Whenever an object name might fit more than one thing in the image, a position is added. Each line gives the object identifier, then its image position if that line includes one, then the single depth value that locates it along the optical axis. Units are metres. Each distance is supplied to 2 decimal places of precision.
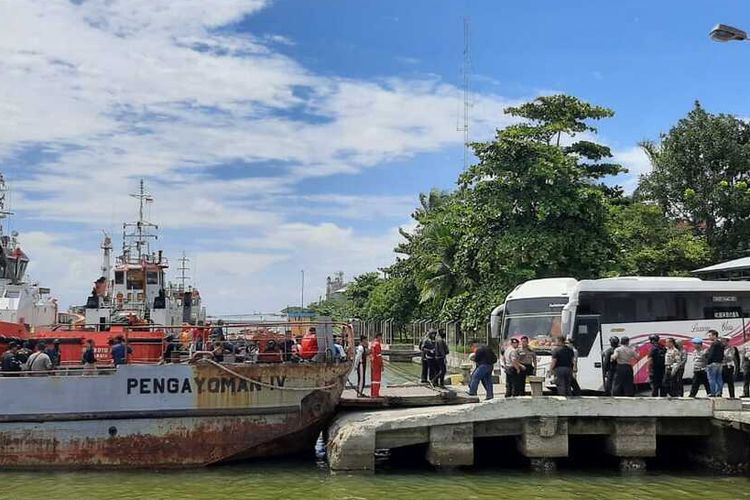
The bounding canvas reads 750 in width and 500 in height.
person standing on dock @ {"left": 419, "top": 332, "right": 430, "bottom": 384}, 18.17
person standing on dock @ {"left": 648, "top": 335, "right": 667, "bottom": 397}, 15.95
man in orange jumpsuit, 16.19
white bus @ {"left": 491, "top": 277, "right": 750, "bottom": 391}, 17.31
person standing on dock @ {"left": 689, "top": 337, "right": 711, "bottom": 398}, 15.90
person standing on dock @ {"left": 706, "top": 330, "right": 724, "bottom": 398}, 15.53
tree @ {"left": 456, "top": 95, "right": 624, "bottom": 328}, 27.53
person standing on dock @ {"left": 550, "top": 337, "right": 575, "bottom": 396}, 15.46
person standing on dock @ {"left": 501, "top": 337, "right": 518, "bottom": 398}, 15.97
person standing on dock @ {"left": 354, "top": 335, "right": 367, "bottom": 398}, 16.66
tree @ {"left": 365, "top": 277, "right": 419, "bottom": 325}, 56.34
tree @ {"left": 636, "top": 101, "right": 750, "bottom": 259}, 37.22
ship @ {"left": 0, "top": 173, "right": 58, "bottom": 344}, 20.11
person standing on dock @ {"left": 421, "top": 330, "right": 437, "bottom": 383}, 18.09
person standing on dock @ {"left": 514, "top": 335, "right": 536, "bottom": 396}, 15.92
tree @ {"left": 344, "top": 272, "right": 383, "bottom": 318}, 78.31
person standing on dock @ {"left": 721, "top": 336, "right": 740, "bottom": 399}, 16.17
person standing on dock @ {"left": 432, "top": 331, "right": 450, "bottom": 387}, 18.06
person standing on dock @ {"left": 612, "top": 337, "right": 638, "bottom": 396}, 15.86
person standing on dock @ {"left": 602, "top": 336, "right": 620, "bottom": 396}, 16.17
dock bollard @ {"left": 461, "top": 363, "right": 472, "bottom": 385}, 21.05
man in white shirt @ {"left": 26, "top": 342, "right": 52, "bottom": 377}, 15.21
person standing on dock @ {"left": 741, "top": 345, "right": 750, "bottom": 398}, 16.36
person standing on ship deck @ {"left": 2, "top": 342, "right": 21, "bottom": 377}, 15.26
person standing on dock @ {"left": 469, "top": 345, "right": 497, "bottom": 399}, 16.16
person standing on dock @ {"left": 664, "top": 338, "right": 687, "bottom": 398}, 15.98
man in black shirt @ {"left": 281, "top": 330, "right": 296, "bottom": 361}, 16.04
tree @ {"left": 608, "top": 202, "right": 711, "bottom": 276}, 34.00
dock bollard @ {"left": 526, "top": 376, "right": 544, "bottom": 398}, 14.95
